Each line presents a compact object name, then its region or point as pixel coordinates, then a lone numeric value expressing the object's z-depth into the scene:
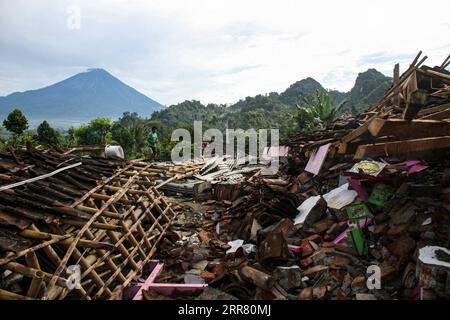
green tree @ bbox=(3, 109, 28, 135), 22.70
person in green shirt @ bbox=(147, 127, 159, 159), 14.02
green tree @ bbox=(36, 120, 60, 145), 27.08
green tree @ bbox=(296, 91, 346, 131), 16.31
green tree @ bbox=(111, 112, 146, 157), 27.31
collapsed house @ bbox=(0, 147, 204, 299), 3.37
